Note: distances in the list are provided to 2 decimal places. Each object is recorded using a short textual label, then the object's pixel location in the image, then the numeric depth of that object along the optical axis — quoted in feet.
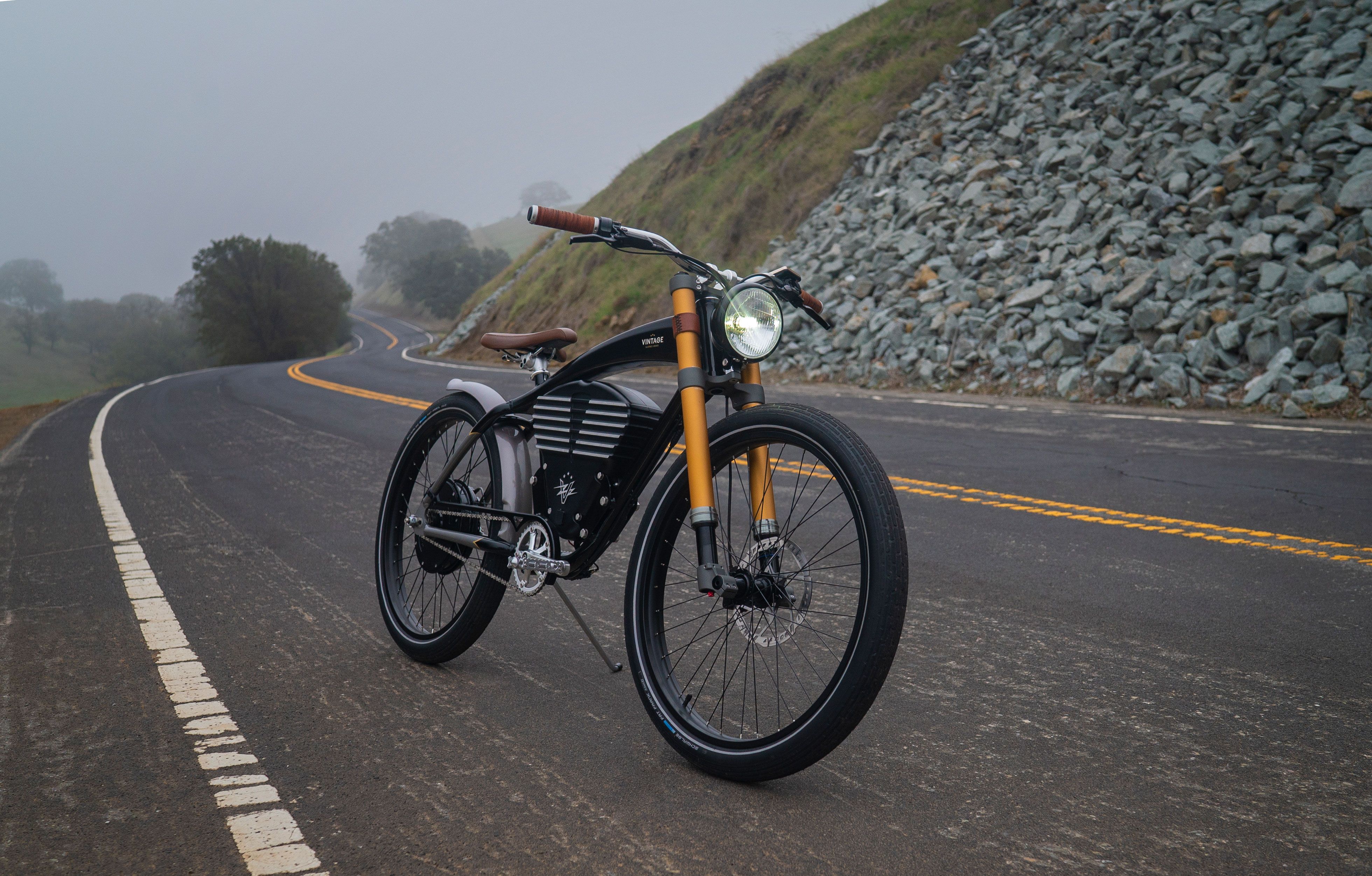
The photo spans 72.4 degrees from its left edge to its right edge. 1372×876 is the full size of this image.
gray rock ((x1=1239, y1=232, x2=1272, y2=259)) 39.81
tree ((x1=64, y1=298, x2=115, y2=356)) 380.99
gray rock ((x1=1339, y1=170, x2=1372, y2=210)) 38.04
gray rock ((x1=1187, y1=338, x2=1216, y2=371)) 38.45
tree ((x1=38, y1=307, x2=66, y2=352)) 377.50
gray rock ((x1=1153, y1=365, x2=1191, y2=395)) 38.11
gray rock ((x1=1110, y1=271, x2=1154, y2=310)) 42.75
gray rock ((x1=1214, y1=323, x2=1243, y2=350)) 38.34
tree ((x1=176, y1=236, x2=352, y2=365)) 224.33
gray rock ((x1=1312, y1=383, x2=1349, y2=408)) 33.60
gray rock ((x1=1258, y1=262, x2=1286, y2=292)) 38.65
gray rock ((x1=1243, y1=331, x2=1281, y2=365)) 37.40
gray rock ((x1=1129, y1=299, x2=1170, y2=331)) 41.32
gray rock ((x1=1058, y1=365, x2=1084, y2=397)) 42.04
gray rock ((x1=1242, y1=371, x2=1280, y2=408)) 35.55
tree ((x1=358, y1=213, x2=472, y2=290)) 471.62
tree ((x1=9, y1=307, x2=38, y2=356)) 370.53
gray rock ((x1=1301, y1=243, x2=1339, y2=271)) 37.76
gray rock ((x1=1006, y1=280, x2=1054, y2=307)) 47.60
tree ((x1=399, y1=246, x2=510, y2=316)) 297.53
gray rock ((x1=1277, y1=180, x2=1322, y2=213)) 40.22
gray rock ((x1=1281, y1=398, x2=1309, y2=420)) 33.55
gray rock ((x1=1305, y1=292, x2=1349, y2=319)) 35.81
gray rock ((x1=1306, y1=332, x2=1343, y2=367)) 35.19
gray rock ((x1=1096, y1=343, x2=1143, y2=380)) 40.27
